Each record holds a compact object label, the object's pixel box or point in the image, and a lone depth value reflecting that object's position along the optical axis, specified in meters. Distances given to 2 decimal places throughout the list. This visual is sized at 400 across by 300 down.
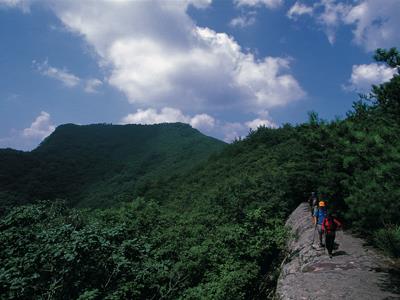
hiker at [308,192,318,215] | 13.43
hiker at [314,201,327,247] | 10.27
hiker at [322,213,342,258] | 9.50
